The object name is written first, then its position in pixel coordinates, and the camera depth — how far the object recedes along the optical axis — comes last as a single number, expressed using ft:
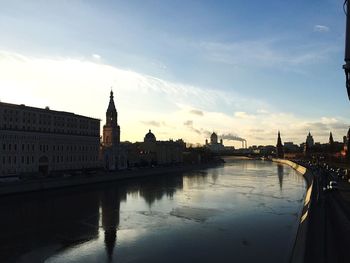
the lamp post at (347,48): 31.19
